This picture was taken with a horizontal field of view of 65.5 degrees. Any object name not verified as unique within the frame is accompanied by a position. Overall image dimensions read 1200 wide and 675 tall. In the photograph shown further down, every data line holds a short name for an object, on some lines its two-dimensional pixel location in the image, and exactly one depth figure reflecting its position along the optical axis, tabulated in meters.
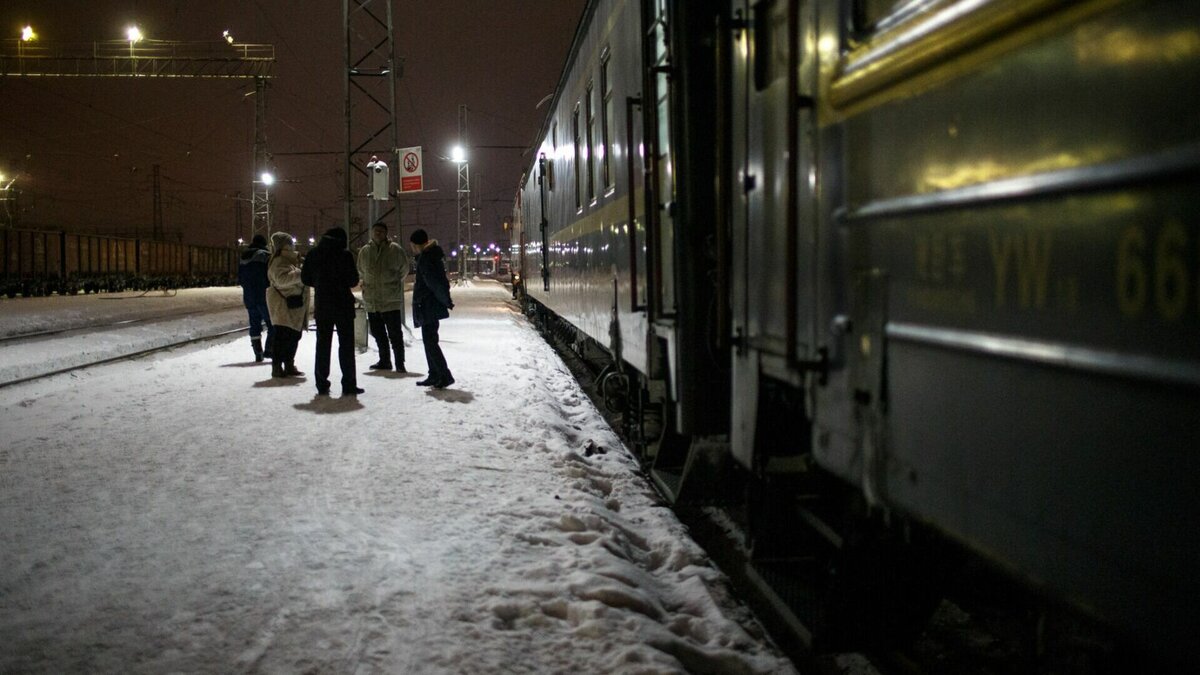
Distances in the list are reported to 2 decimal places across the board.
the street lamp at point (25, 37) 30.05
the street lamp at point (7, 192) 45.75
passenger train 1.58
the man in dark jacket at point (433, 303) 10.39
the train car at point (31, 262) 33.62
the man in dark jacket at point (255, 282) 13.26
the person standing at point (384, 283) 11.40
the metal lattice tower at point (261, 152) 35.62
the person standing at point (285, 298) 11.22
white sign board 15.74
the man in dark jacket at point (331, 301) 9.66
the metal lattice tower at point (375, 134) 16.14
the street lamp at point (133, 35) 31.31
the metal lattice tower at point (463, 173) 45.09
